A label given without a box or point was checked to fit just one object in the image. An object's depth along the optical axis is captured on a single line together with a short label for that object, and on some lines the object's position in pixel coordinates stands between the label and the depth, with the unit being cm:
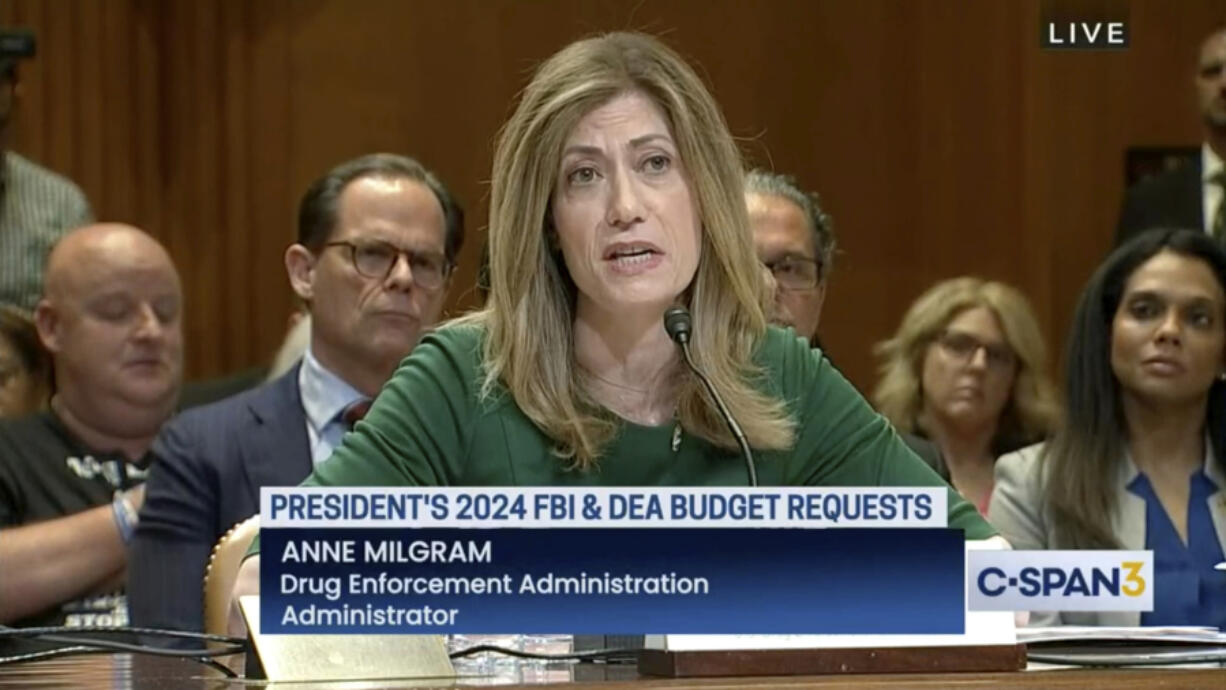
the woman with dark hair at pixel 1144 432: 707
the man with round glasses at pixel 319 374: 654
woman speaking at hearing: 461
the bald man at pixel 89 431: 680
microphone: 417
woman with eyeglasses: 800
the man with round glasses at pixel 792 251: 720
